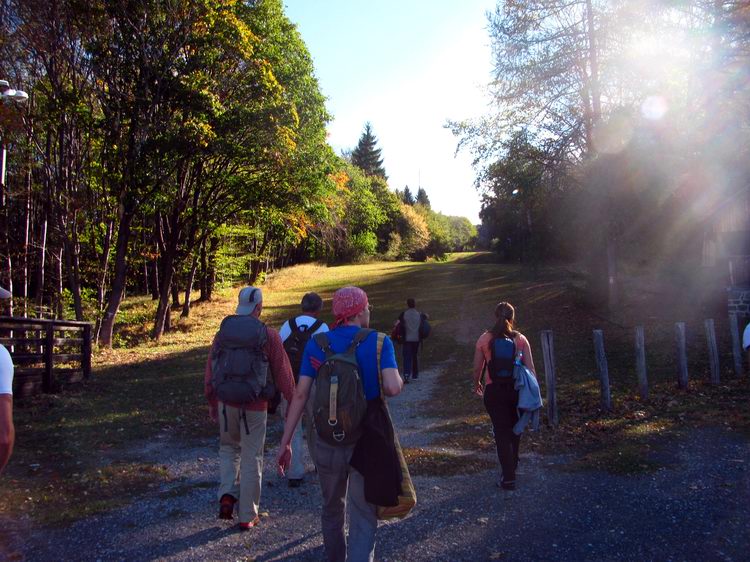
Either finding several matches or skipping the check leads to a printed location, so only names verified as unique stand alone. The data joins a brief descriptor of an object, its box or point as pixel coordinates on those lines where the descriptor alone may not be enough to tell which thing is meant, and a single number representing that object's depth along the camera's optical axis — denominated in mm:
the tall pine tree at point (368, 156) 86625
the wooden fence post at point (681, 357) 10156
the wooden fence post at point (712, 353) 10656
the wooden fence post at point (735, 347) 11078
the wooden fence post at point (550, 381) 8578
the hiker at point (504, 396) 6090
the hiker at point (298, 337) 5938
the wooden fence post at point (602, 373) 9141
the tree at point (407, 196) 99006
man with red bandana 3602
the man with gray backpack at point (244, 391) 4793
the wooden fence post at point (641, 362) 9688
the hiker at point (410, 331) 12812
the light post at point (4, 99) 11359
